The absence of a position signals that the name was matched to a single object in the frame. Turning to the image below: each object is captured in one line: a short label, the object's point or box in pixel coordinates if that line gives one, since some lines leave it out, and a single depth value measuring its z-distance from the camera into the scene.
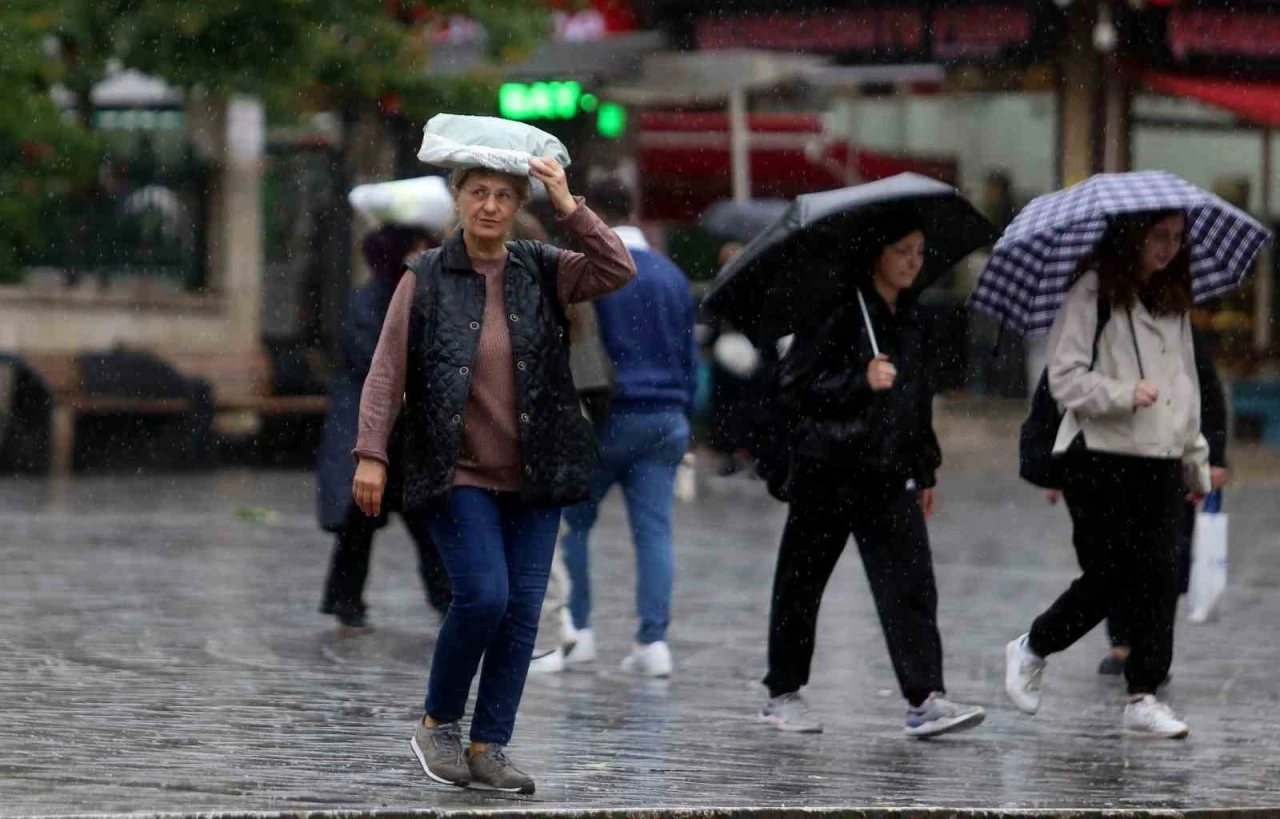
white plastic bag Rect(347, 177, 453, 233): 19.89
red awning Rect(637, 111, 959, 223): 49.31
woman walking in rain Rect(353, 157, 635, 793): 12.62
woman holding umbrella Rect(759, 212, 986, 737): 15.42
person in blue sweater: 18.34
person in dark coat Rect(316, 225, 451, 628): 19.83
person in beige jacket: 15.75
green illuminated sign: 39.56
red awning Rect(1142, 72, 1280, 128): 44.66
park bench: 38.34
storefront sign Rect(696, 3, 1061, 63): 45.41
